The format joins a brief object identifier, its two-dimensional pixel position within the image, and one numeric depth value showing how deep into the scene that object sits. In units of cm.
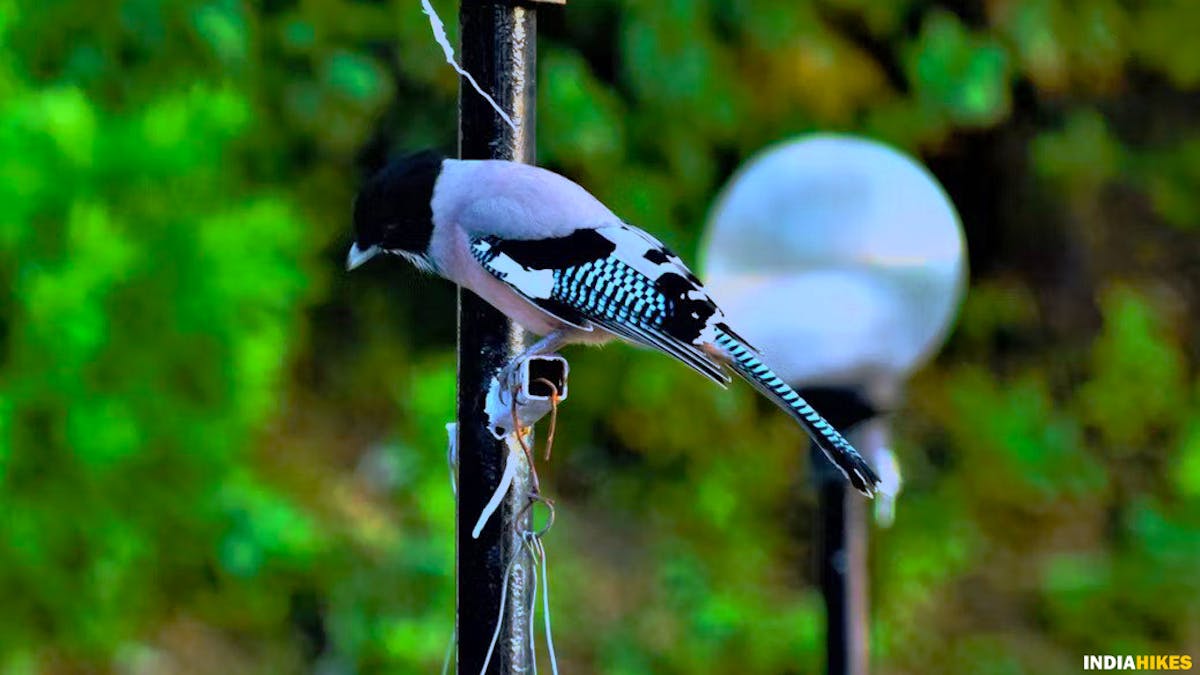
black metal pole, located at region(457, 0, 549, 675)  828
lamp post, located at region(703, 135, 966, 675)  875
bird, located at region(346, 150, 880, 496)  820
